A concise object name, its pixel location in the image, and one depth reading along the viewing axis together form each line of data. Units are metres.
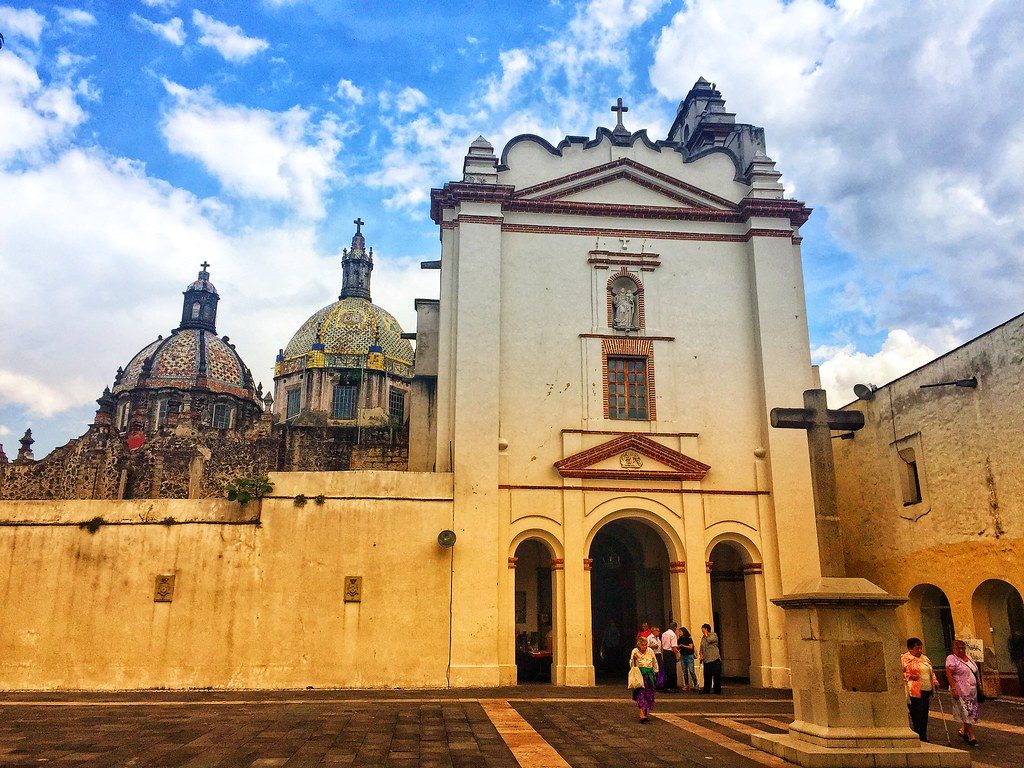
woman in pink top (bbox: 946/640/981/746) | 10.41
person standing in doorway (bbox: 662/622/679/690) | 17.02
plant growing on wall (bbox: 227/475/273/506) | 17.44
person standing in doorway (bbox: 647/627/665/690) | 16.19
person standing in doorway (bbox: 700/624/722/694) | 16.47
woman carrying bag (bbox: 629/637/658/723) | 11.94
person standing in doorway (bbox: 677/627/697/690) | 16.97
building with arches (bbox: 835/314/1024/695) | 15.84
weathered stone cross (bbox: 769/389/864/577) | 10.06
